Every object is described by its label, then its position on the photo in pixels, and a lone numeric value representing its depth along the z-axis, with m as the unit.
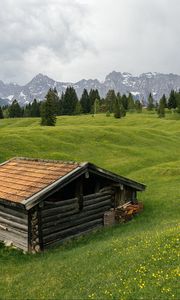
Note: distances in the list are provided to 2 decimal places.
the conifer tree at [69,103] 132.38
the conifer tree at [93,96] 140.40
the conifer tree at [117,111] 105.25
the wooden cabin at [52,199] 19.89
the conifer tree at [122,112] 110.69
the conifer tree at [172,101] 125.00
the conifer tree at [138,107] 131.38
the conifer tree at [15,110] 132.62
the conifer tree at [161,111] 109.75
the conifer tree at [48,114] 81.32
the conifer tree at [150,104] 140.15
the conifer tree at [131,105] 135.10
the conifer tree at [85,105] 136.61
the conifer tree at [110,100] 129.00
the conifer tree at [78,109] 128.38
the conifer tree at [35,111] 137.12
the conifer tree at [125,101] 138.38
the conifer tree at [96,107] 125.36
